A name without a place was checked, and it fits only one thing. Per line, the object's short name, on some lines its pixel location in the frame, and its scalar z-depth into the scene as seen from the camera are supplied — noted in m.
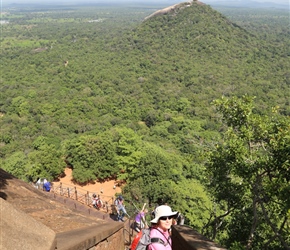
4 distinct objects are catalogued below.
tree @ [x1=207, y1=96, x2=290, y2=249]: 5.46
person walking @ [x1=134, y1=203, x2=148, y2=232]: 7.08
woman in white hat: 3.00
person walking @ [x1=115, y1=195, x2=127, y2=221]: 9.21
